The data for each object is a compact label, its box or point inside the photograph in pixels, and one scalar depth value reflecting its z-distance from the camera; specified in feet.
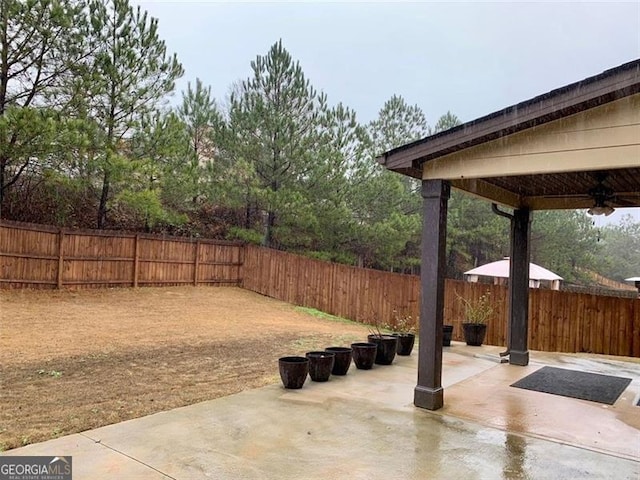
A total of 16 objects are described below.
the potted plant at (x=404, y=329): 23.41
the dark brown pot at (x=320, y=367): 17.30
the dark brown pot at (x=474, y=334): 26.61
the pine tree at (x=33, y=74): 31.50
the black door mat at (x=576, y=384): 16.38
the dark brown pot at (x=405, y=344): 23.34
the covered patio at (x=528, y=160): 11.28
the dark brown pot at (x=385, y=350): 20.89
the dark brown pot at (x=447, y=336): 25.71
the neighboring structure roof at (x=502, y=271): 40.04
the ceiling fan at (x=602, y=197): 16.66
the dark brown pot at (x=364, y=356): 19.73
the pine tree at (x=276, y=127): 48.24
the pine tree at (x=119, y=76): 37.78
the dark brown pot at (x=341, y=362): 18.40
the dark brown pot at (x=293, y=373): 16.12
